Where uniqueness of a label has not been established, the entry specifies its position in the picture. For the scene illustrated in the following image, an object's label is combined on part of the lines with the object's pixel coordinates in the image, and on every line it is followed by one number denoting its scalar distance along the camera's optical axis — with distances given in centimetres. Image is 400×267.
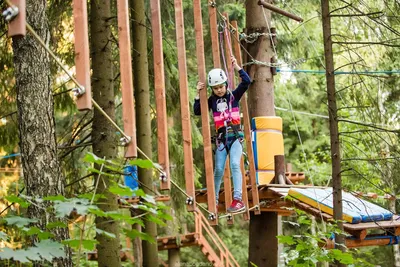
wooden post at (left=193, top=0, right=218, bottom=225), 1259
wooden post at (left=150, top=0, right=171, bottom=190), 1044
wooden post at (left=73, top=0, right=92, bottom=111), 772
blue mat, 1478
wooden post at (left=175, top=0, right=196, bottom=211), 1150
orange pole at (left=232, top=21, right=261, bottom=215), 1494
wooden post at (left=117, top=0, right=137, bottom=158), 897
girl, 1373
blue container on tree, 2089
